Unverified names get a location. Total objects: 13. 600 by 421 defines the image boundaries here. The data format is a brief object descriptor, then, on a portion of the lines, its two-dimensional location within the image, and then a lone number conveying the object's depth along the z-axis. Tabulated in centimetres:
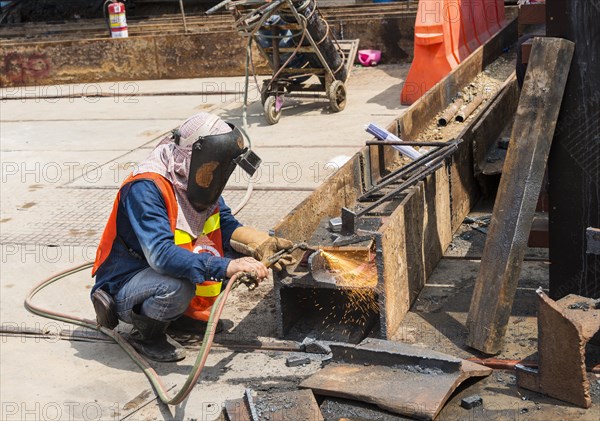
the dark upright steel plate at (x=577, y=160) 457
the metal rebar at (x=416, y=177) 561
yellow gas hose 423
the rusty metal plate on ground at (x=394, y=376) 410
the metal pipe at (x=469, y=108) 830
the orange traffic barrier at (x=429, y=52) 1084
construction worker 461
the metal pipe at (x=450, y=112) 806
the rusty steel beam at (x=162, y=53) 1386
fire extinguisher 1475
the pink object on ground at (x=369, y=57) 1384
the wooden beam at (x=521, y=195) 462
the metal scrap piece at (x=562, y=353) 400
